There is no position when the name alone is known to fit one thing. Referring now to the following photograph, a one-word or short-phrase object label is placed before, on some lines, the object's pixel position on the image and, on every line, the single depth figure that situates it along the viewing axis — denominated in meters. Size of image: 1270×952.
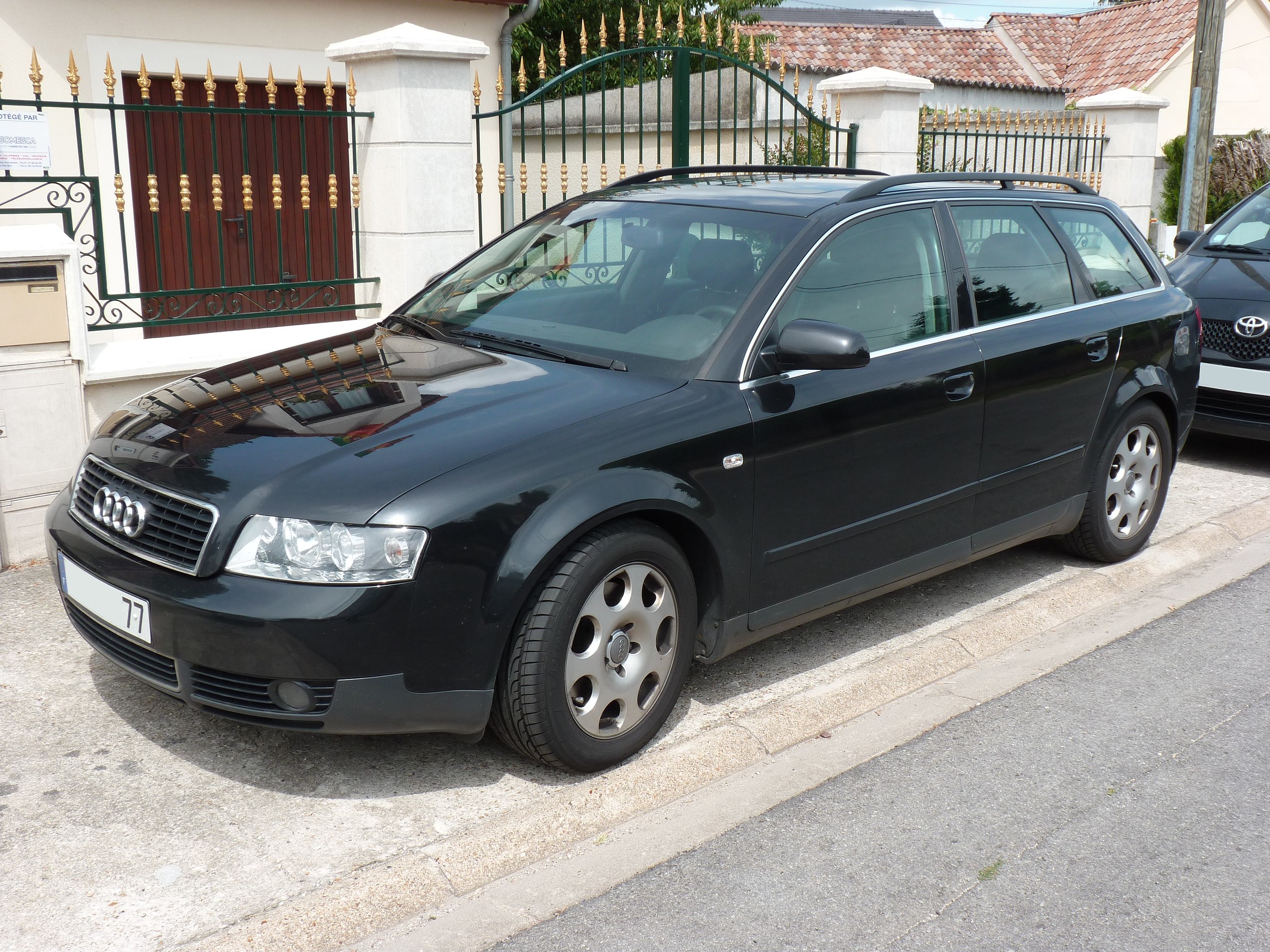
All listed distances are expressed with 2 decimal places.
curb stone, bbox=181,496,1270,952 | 2.85
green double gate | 7.67
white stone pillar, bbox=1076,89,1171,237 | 12.36
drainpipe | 11.63
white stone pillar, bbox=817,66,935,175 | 9.51
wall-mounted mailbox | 5.02
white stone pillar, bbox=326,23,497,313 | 6.54
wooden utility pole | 12.24
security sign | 5.61
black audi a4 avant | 3.14
